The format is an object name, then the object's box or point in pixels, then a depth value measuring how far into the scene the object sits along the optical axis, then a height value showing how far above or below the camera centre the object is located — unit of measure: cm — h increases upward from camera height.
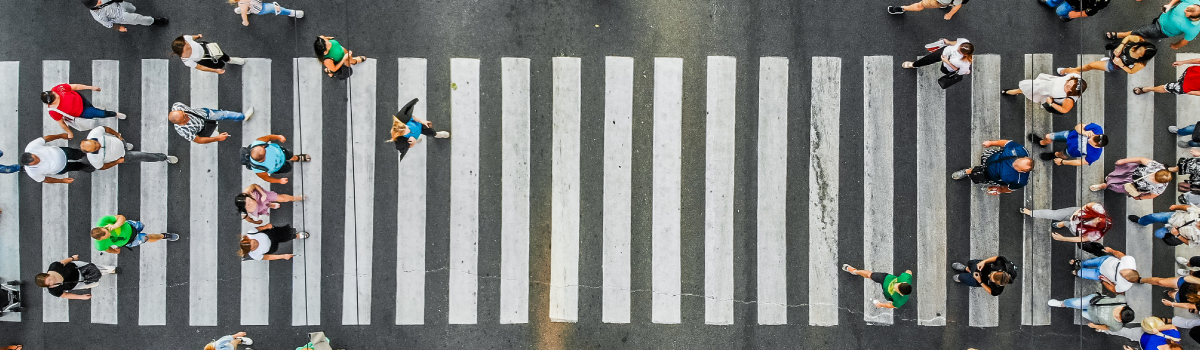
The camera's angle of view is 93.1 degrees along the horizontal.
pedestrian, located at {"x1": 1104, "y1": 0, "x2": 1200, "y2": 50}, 666 +185
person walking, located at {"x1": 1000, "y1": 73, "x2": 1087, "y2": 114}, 695 +104
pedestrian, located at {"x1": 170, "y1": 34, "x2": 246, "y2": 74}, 666 +150
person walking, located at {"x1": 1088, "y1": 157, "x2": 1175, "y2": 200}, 687 -7
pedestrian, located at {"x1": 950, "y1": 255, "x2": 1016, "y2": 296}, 656 -124
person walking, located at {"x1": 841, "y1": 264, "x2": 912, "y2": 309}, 644 -135
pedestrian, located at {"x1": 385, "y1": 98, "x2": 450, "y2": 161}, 671 +55
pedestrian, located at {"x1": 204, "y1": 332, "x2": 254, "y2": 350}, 733 -219
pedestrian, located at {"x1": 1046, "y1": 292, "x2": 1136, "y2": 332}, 716 -176
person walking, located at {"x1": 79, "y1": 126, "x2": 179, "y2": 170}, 702 +31
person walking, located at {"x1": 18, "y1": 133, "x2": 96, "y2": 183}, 687 +19
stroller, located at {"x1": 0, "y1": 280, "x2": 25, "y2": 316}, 773 -168
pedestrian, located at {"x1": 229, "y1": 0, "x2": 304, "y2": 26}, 732 +219
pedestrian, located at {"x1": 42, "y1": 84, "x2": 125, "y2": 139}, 706 +86
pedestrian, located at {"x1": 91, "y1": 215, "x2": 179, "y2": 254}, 679 -72
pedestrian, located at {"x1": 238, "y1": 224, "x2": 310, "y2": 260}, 716 -83
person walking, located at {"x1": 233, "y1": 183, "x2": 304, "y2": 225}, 693 -34
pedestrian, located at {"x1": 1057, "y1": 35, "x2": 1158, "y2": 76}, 671 +143
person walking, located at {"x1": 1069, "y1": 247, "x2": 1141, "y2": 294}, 690 -124
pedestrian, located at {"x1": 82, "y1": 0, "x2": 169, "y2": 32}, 738 +212
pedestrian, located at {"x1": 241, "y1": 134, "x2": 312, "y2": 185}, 680 +21
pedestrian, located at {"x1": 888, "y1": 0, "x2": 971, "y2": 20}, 738 +223
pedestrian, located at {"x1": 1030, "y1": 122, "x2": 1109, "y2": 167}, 714 +32
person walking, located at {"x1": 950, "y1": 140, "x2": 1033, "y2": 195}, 666 +7
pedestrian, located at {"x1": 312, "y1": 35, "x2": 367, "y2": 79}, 668 +149
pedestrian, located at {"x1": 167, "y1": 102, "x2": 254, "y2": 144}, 711 +67
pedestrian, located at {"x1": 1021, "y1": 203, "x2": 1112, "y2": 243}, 707 -61
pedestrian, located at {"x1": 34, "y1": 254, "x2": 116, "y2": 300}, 689 -129
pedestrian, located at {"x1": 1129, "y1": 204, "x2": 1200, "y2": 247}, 686 -64
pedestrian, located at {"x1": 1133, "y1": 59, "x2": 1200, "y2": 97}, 700 +113
